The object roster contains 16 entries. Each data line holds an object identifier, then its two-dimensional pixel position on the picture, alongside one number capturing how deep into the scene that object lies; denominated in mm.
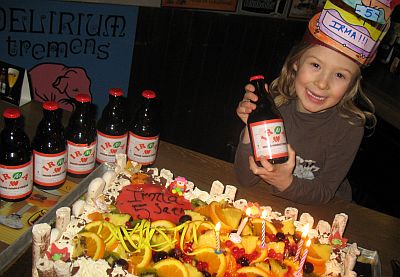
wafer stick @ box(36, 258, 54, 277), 957
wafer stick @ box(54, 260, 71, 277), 972
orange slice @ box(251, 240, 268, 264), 1142
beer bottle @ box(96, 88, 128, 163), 1400
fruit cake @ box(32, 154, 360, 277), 1035
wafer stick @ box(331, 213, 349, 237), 1285
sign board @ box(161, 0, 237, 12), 2810
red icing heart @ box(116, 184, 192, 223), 1205
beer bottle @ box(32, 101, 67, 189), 1258
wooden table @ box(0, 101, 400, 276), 1410
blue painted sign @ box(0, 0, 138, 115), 2471
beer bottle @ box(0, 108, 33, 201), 1189
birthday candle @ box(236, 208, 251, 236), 1185
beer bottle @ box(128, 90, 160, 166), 1421
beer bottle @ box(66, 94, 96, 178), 1335
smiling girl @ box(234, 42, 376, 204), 1502
